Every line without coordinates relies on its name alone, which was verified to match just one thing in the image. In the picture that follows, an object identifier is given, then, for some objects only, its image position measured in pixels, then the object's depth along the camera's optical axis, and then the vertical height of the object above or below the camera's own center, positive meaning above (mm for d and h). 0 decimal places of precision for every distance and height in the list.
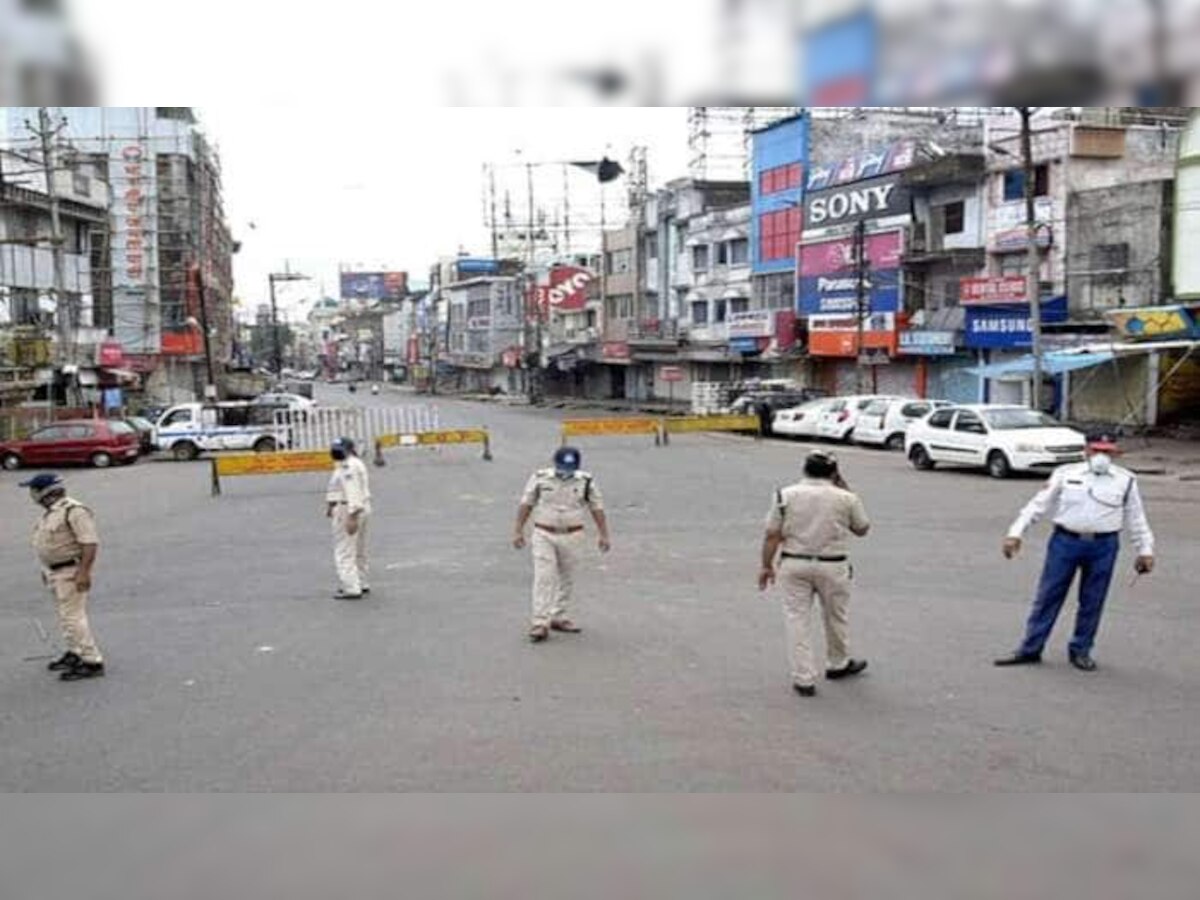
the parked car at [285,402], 35044 -1629
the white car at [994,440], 22656 -1982
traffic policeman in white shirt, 7758 -1344
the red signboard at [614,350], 67625 -154
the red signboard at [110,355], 44688 +2
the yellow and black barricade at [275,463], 23359 -2195
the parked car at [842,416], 33312 -2078
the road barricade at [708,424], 34594 -2302
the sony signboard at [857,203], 43750 +5512
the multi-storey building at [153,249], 50781 +4854
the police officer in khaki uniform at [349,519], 11000 -1564
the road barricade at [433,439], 29031 -2195
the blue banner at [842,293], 44156 +2018
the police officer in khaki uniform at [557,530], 9047 -1425
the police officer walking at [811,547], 7277 -1272
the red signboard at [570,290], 77500 +3794
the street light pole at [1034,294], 28984 +1152
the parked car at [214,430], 34075 -2235
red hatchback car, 32250 -2492
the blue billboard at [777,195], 51406 +6768
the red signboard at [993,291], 36531 +1611
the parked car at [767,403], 38406 -1952
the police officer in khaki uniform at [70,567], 8203 -1482
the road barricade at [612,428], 32875 -2282
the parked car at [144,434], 35378 -2435
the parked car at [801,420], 35362 -2320
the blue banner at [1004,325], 35969 +522
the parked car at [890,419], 31562 -2066
